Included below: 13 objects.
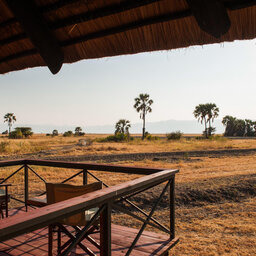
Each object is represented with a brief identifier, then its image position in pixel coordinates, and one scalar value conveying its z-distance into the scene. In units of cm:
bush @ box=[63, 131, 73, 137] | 6569
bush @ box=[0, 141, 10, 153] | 2223
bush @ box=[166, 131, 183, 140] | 3850
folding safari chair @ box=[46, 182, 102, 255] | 252
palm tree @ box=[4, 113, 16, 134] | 6569
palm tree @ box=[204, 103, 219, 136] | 5366
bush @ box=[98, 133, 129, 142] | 3672
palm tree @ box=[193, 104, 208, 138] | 5388
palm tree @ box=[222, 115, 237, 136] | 6806
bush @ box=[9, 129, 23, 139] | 4775
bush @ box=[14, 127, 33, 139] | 5436
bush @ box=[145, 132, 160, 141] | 4101
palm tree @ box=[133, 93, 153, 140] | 4906
